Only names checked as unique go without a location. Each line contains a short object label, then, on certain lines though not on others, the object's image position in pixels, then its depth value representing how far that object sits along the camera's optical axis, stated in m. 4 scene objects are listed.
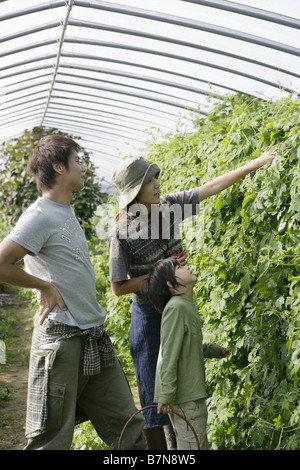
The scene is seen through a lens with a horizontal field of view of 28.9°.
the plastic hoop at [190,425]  2.43
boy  2.60
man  2.56
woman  2.97
